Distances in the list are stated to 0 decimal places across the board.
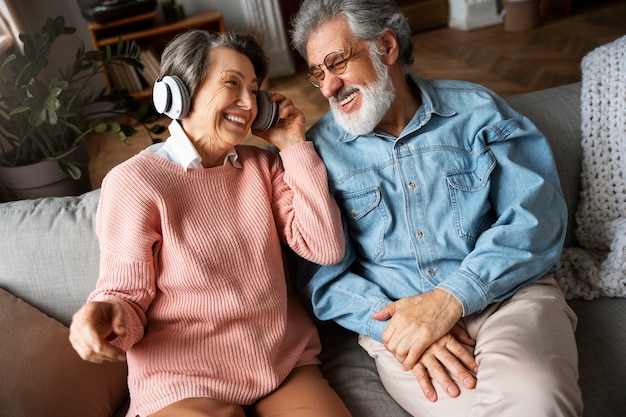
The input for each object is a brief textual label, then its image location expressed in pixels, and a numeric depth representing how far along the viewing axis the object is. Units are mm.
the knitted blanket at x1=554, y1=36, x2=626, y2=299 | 1638
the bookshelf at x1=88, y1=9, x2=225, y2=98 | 4414
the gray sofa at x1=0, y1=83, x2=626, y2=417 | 1355
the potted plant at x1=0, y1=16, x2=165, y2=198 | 2219
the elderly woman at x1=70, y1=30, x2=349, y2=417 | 1294
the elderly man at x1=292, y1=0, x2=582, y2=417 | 1404
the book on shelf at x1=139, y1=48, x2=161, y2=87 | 4461
